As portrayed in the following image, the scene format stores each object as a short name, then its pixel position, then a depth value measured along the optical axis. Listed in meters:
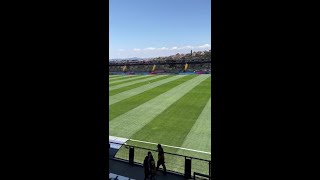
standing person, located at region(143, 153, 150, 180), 7.76
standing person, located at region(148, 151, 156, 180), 7.70
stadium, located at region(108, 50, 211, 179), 10.05
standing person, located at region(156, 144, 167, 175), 8.40
